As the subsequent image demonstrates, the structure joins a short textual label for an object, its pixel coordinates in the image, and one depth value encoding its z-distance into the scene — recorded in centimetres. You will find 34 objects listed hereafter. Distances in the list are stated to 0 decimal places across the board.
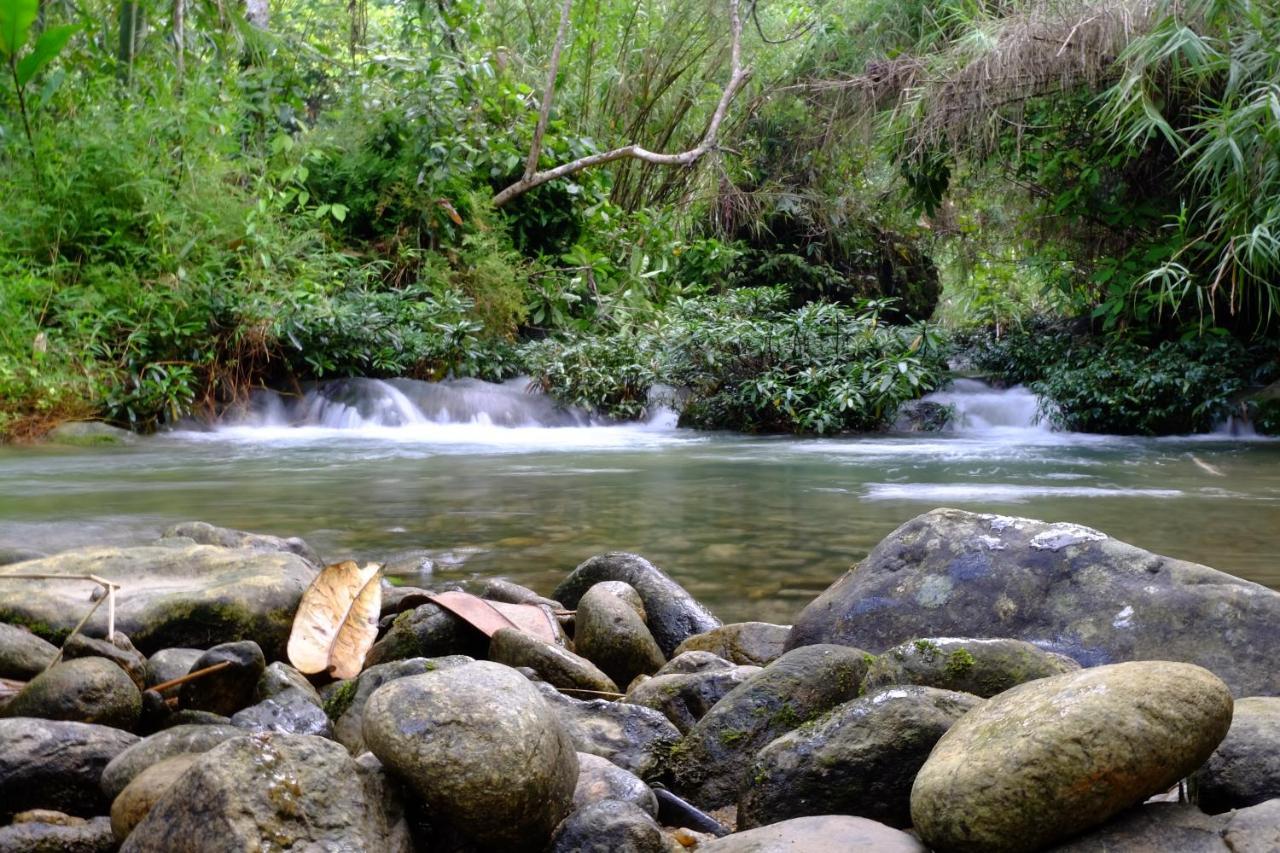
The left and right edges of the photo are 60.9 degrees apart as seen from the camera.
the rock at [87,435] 901
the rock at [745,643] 289
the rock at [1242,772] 161
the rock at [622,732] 213
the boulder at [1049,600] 238
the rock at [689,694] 242
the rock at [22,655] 231
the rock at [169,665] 232
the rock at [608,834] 171
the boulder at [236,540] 409
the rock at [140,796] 163
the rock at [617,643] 285
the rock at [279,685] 226
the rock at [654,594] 318
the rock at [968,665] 207
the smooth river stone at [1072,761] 149
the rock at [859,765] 182
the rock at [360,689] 220
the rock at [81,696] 202
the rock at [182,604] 271
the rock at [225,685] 223
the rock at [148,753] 178
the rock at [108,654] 223
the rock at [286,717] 211
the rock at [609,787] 186
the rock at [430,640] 271
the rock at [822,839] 157
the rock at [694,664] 266
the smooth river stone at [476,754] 163
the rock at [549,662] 254
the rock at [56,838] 164
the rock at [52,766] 177
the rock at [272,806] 146
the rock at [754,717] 209
